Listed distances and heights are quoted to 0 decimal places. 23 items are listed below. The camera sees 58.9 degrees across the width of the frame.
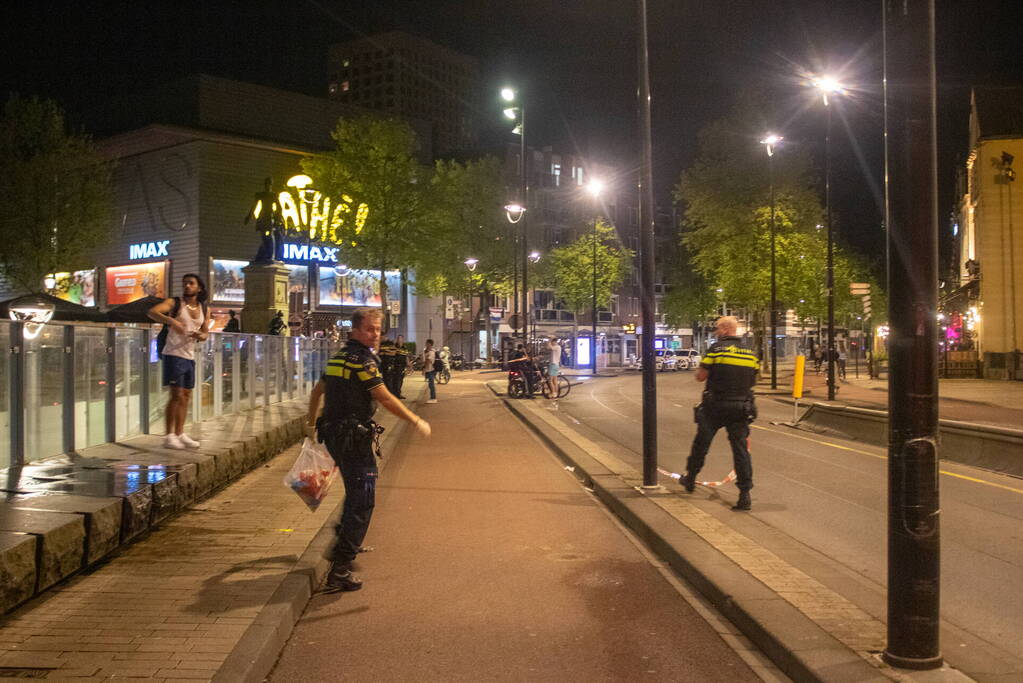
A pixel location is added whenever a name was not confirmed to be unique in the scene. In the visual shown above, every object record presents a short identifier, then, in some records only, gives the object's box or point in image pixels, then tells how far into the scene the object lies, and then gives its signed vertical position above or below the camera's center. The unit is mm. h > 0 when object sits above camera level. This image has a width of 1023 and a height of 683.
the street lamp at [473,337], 66325 +21
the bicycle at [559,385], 26891 -1452
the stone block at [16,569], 4516 -1159
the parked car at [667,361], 62234 -1685
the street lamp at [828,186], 23938 +4622
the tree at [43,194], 40219 +6748
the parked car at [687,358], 64581 -1558
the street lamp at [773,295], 32884 +1513
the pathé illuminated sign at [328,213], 36312 +5226
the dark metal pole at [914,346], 4035 -50
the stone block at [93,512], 5598 -1075
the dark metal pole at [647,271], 9617 +733
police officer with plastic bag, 5730 -600
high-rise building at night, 151625 +44379
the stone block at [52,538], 4949 -1107
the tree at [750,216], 38875 +5328
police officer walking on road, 8531 -580
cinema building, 46031 +7674
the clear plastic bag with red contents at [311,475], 6035 -901
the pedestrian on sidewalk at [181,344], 9094 -24
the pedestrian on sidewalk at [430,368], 26891 -858
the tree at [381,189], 36000 +6031
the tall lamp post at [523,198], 30784 +4932
